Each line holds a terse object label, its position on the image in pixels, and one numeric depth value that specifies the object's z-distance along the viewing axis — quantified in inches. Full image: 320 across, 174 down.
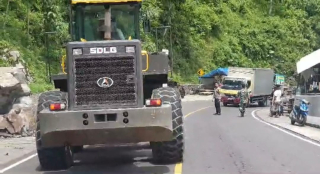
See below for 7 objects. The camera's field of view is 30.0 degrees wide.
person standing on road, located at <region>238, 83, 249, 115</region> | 1267.6
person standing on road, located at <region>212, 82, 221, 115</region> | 1317.7
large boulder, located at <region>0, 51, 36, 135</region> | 763.4
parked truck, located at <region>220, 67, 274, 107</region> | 1835.6
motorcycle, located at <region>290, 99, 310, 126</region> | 956.6
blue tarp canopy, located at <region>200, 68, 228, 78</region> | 2355.6
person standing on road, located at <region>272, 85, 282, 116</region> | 1235.9
